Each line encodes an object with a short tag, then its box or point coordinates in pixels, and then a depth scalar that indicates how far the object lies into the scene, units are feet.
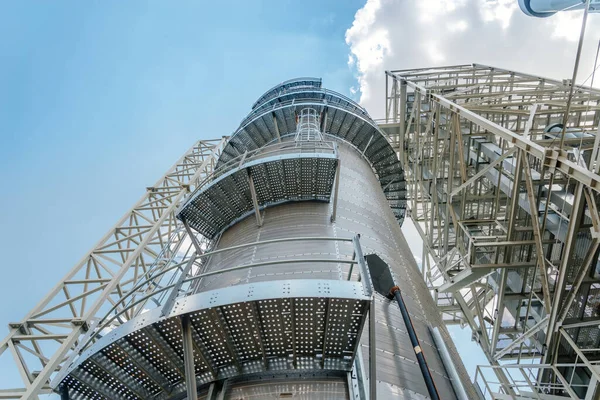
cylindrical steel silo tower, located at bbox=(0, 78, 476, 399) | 15.33
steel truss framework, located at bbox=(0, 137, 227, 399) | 31.73
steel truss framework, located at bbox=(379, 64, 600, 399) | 23.86
